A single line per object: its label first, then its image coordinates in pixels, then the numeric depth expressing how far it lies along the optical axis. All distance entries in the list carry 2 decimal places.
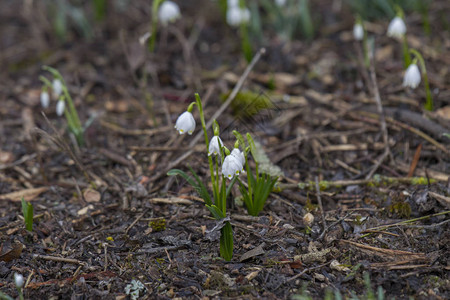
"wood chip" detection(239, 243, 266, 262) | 2.37
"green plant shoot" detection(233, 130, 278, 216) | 2.54
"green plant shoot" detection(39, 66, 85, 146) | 3.37
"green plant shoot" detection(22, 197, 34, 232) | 2.56
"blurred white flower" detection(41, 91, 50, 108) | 3.61
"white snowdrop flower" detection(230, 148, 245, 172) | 2.29
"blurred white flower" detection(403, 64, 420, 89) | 3.22
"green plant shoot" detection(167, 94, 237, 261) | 2.31
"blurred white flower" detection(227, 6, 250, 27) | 4.24
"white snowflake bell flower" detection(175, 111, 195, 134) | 2.37
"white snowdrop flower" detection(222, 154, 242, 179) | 2.26
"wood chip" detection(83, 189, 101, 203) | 3.00
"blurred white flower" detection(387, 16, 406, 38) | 3.57
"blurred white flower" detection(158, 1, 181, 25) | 3.93
